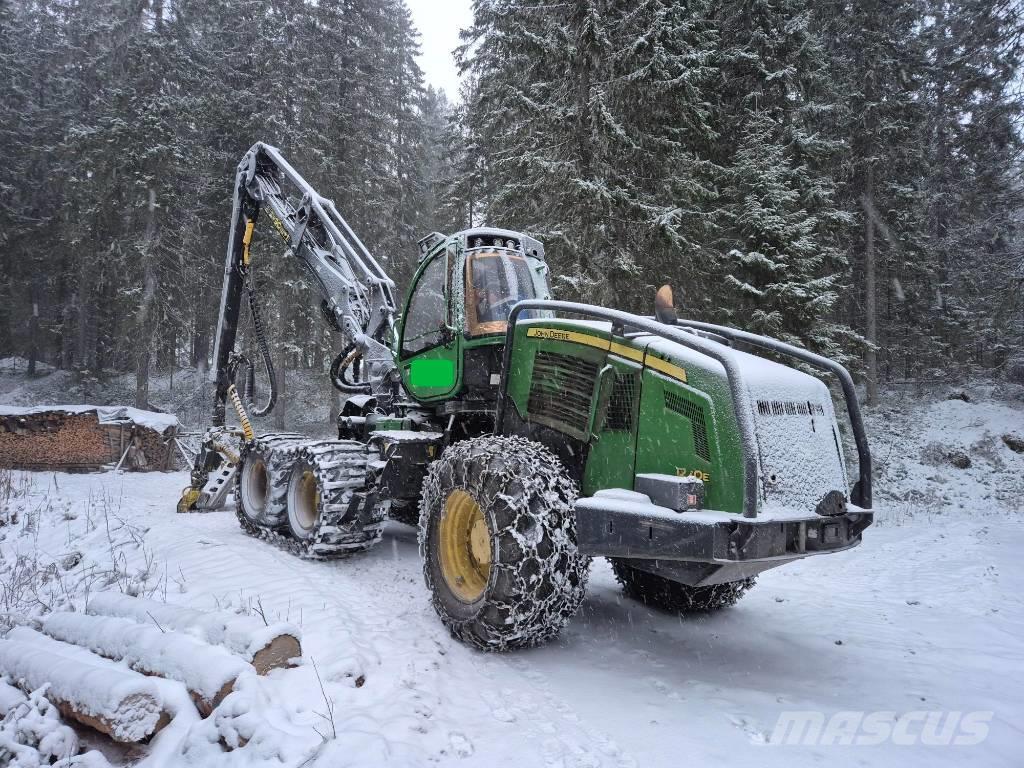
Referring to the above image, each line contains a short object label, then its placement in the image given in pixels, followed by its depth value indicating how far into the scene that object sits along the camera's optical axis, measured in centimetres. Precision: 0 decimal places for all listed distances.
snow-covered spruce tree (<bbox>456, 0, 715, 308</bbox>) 1290
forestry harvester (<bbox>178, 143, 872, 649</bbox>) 371
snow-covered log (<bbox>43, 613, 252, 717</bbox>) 287
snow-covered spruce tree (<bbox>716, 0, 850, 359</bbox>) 1312
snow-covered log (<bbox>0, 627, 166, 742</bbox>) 269
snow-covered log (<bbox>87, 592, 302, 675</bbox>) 321
